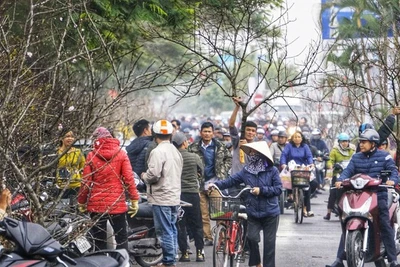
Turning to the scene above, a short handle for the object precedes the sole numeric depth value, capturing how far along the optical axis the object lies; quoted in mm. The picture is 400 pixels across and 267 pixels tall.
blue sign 31483
